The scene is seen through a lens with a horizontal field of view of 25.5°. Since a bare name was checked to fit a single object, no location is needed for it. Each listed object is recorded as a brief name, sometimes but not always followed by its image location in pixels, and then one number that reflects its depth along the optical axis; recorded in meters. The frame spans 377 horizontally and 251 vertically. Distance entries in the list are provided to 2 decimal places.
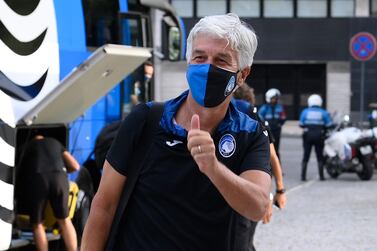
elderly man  2.81
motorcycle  16.33
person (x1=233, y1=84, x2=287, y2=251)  3.84
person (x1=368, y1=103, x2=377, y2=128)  18.08
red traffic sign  20.30
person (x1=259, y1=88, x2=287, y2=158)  16.44
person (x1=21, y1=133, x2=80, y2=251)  7.24
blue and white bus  6.69
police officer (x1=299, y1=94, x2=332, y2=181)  16.58
